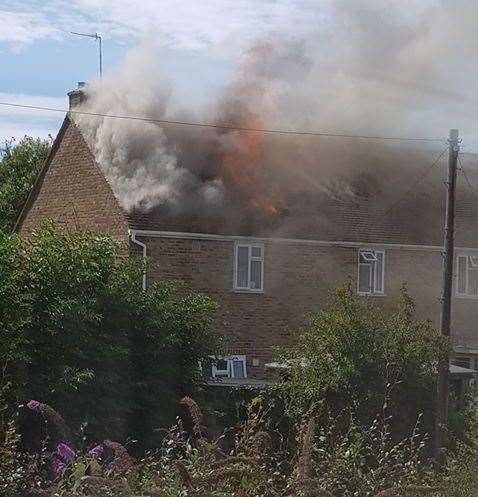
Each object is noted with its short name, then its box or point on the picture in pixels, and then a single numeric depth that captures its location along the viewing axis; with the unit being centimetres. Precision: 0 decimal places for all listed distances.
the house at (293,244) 2752
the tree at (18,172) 4036
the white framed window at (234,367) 2672
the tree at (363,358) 1723
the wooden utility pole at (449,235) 2095
